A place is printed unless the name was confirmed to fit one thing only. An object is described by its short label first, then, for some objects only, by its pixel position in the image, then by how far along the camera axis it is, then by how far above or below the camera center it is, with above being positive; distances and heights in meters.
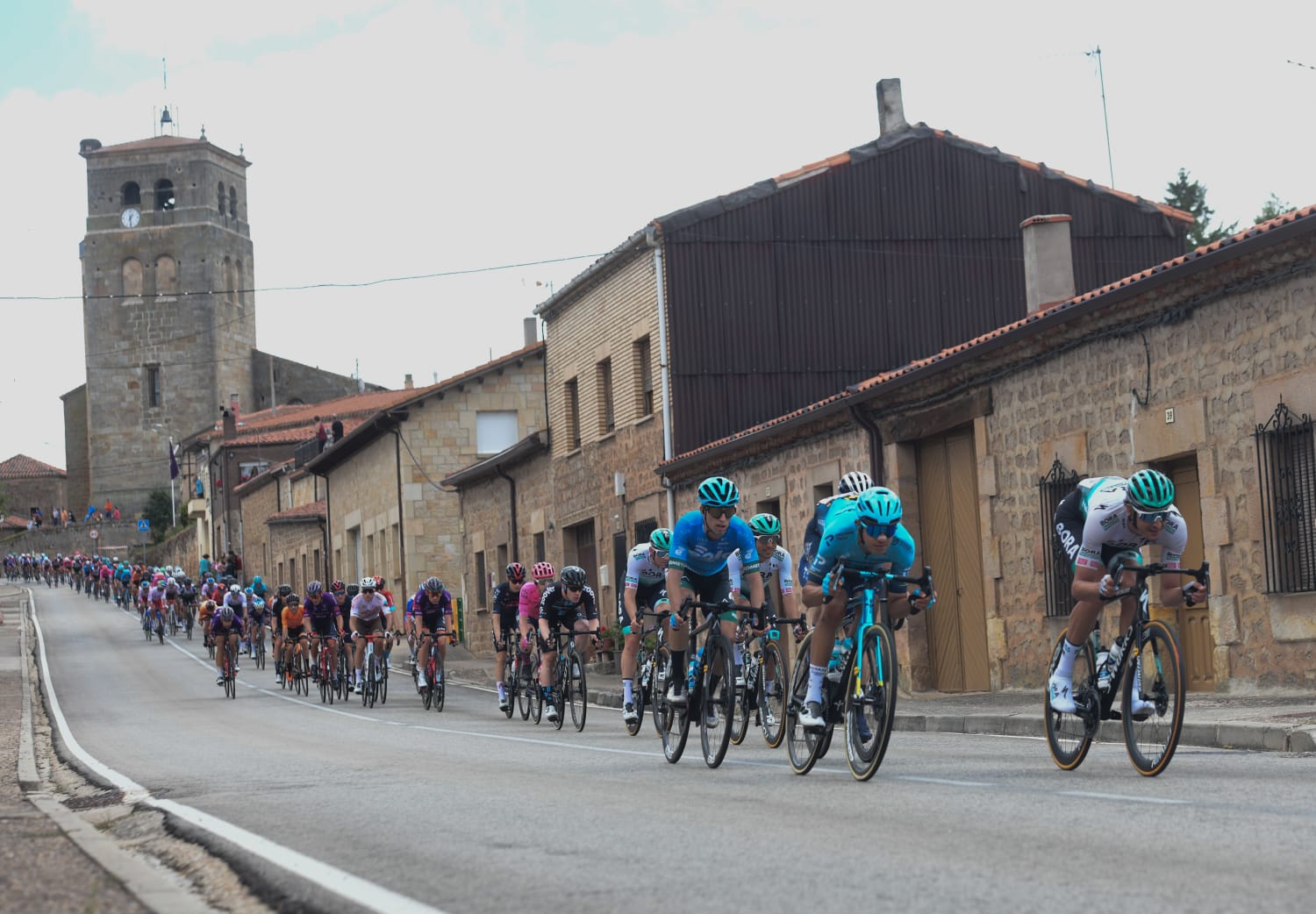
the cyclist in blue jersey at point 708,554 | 11.48 +0.25
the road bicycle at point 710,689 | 11.32 -0.58
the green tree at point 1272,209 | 69.75 +13.31
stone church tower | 114.62 +18.67
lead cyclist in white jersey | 9.15 +0.18
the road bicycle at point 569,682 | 17.72 -0.76
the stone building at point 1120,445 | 15.44 +1.30
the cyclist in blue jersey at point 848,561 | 9.80 +0.13
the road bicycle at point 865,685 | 9.57 -0.51
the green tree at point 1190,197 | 68.94 +13.66
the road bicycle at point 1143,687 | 9.21 -0.56
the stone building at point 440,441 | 46.41 +4.08
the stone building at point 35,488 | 150.25 +11.07
